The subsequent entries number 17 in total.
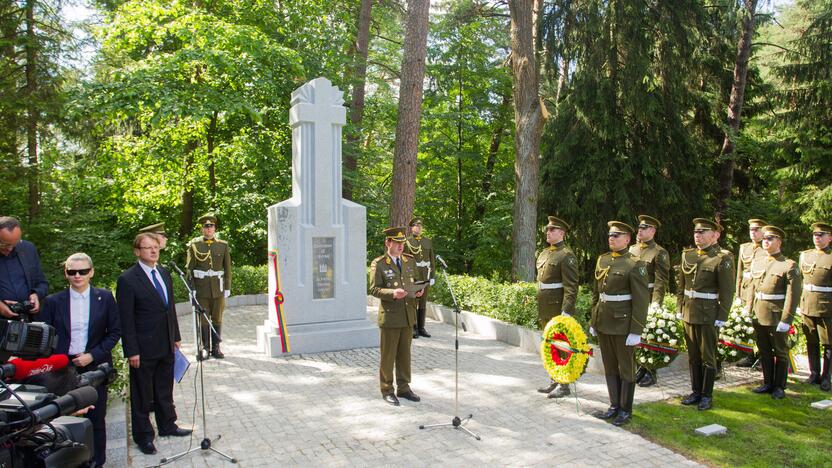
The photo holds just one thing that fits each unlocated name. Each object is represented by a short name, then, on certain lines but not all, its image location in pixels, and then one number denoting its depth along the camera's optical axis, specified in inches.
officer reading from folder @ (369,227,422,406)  243.8
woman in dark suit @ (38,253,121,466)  171.8
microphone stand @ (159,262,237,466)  184.4
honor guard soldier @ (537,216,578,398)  257.9
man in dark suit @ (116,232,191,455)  187.8
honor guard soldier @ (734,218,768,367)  291.6
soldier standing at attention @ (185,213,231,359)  333.4
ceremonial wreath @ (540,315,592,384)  225.9
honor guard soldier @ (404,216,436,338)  380.8
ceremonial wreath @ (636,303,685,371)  260.7
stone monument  342.0
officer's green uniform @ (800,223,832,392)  269.4
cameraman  198.7
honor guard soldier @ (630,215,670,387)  281.7
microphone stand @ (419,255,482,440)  211.1
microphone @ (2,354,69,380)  157.8
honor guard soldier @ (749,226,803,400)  257.4
